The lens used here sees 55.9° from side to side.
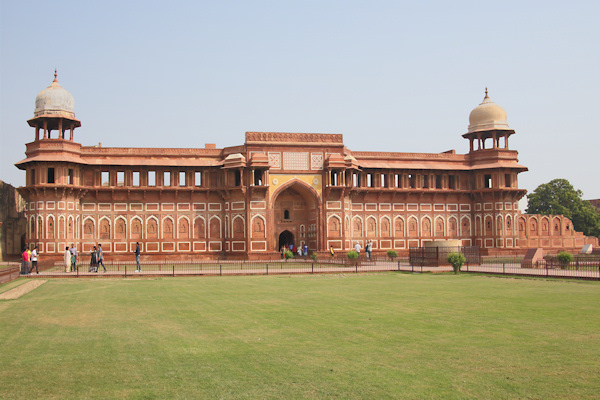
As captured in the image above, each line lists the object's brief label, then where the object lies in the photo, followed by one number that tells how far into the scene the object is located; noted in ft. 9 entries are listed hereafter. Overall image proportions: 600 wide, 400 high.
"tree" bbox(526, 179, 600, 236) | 199.21
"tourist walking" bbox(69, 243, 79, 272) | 95.99
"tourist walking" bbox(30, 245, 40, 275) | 84.33
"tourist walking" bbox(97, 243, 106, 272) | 88.63
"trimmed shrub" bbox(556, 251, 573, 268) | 82.12
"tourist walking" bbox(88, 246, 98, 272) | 87.56
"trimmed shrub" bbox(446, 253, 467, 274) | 81.51
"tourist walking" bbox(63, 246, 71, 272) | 89.20
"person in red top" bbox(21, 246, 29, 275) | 82.72
